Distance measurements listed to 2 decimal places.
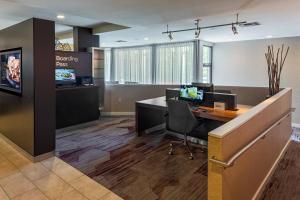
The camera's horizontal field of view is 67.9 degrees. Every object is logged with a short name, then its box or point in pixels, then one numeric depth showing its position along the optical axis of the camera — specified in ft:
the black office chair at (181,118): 11.82
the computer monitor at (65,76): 17.78
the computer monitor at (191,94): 14.02
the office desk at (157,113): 11.89
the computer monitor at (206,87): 14.12
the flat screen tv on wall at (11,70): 12.29
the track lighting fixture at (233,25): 14.40
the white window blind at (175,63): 24.90
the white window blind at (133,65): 28.27
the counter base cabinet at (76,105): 16.97
